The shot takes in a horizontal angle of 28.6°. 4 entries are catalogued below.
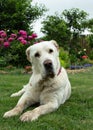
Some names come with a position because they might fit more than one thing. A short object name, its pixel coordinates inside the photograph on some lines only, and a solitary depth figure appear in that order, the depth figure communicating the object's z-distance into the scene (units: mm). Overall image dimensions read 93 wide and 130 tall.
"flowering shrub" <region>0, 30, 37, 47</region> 5513
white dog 2219
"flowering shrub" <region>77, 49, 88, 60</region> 7800
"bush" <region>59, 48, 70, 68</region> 6308
